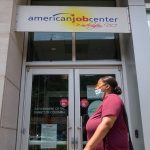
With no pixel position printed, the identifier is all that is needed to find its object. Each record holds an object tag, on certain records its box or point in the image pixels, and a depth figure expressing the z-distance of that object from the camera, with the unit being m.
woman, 1.38
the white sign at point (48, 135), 2.71
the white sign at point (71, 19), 2.75
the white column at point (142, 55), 2.42
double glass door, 2.71
